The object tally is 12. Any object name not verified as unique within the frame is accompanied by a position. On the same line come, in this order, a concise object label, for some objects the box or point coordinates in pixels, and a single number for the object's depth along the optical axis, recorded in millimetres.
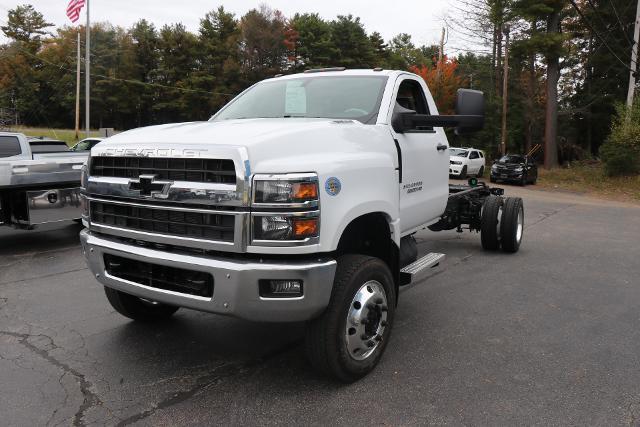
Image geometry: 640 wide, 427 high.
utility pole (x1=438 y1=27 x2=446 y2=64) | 38094
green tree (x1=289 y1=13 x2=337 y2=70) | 58219
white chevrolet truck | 3008
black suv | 25547
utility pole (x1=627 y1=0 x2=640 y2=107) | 25898
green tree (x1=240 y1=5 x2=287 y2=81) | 61312
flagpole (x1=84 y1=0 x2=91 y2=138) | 32000
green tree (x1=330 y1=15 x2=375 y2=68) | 58531
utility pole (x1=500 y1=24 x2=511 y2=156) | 31747
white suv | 26891
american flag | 28548
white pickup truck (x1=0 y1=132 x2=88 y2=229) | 7750
